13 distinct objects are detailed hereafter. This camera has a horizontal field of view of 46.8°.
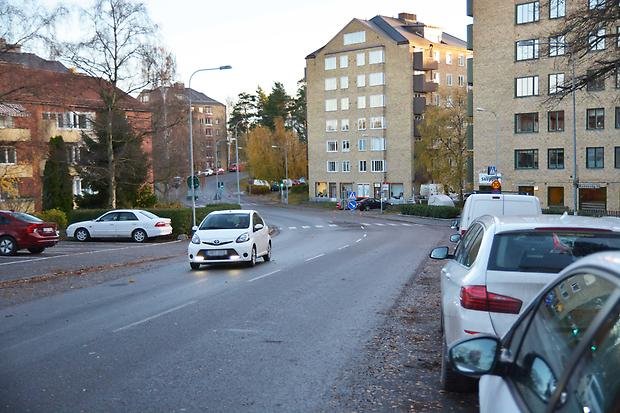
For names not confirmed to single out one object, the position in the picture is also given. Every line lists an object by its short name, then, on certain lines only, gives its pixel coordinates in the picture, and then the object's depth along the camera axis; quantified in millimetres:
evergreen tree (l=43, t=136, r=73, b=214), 43281
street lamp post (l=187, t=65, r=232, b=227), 36525
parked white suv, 5551
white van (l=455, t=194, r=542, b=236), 17422
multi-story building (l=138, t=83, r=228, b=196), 49419
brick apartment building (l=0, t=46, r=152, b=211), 26938
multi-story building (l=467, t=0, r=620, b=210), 55062
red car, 24203
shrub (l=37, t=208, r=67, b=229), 37875
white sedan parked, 33906
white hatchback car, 18844
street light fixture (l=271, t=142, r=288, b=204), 89419
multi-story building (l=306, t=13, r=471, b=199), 79938
